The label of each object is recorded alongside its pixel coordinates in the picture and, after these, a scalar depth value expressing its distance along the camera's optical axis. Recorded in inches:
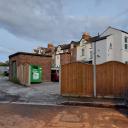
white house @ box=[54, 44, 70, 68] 1130.8
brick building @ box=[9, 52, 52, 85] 509.4
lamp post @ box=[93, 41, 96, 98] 314.3
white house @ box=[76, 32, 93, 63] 891.7
